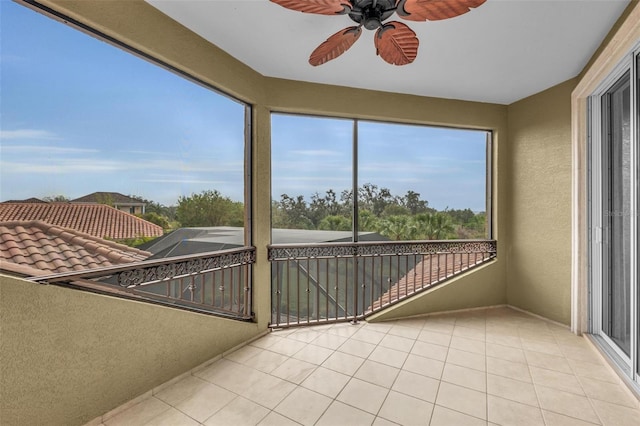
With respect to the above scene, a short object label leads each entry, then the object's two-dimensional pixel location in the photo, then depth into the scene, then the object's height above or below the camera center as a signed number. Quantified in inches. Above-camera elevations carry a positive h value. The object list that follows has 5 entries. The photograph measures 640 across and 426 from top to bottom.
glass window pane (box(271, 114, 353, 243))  110.6 +14.4
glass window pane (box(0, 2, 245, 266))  54.0 +19.4
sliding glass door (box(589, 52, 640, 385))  73.2 -1.1
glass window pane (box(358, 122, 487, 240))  121.7 +14.4
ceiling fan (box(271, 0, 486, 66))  46.8 +37.3
